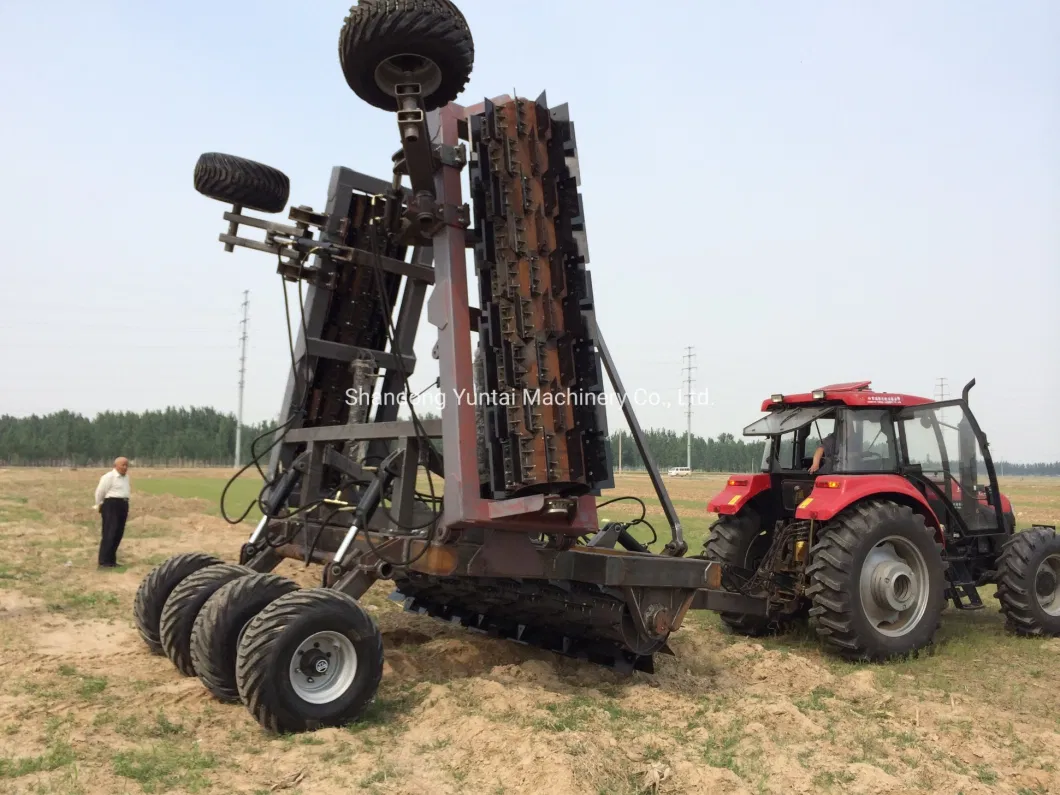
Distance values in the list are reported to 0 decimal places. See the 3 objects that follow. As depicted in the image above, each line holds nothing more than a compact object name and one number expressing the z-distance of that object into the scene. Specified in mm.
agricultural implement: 4398
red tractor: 6461
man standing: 10695
